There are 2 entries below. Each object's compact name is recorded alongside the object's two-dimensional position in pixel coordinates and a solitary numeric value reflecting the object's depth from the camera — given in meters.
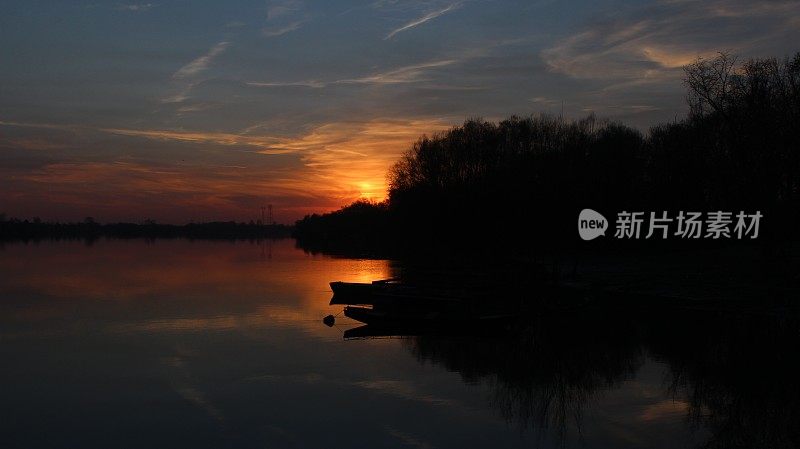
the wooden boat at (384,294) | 34.53
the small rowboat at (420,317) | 30.30
